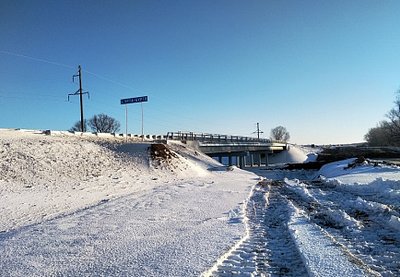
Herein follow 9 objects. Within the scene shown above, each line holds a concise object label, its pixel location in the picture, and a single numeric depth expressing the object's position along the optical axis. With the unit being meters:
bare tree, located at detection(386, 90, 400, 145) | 68.94
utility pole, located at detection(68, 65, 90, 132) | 42.84
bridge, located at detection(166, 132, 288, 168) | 50.14
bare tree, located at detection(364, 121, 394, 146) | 110.43
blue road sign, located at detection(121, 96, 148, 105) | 48.97
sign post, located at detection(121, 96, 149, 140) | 48.97
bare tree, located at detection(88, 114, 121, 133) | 98.88
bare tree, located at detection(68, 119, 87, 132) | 100.12
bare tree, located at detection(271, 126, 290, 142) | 183.88
